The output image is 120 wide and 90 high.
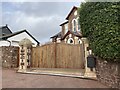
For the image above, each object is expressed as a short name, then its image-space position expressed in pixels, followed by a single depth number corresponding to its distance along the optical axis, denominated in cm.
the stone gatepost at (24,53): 678
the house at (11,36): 1416
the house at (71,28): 1119
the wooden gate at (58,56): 631
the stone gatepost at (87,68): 466
